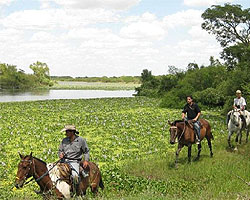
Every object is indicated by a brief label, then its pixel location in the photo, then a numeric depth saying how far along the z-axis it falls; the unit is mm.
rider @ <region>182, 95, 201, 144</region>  11977
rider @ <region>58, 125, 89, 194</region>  7258
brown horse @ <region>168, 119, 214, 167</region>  10859
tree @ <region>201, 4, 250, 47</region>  26109
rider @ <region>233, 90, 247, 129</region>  13773
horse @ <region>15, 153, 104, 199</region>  6516
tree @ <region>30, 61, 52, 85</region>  111562
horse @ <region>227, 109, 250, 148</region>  13742
